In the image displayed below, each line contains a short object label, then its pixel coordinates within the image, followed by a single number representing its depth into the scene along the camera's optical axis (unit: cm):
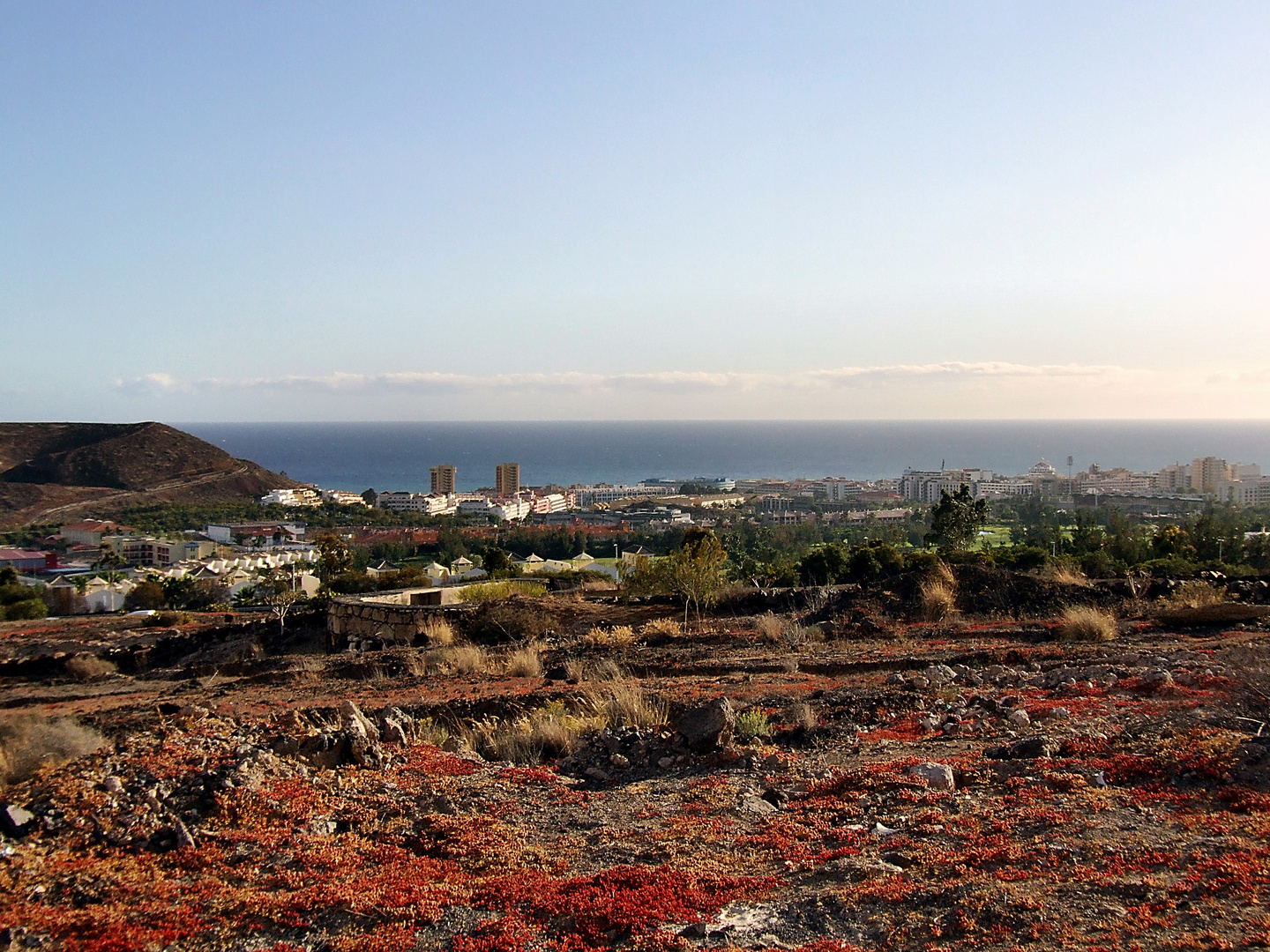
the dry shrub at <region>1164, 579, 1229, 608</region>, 1566
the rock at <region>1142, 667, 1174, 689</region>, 890
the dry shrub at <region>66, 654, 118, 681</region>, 1964
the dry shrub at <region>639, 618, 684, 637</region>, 1714
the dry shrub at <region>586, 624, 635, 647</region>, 1631
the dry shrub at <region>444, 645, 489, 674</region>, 1437
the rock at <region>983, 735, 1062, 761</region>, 687
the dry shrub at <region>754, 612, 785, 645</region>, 1581
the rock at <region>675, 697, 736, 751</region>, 788
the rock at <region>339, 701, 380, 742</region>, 778
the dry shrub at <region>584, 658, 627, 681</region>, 1227
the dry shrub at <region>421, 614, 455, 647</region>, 1842
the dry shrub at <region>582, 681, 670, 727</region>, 899
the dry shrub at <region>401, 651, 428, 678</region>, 1447
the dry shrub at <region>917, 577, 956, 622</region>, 1747
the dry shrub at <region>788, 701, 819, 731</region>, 848
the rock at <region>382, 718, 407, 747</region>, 811
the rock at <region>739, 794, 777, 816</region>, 627
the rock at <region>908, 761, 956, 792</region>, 631
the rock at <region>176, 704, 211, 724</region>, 801
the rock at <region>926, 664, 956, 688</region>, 1022
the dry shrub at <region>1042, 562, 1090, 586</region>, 1866
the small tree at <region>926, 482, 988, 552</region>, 3362
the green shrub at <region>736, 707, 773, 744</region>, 826
